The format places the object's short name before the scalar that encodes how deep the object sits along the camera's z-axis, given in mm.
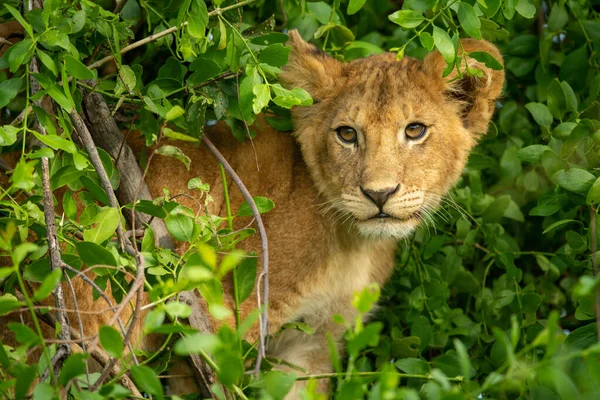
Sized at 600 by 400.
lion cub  8703
